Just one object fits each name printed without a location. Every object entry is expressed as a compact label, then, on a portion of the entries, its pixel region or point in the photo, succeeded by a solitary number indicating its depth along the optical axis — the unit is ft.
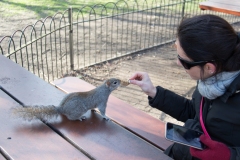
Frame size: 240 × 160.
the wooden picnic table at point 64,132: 4.01
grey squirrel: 4.62
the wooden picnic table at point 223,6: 10.93
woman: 3.87
